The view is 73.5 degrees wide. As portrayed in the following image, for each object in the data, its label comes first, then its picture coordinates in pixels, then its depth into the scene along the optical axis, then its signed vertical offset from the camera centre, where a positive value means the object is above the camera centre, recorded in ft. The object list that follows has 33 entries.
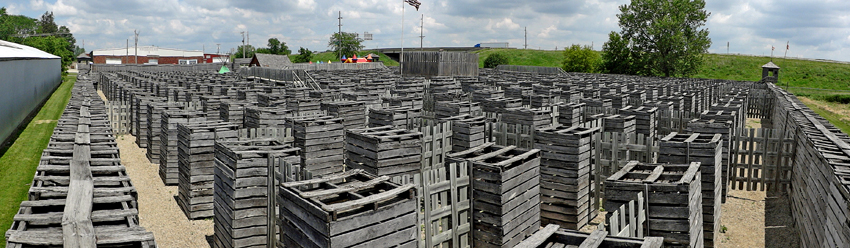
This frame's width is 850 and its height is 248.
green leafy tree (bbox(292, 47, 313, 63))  399.03 +21.98
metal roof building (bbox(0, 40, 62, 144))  72.08 -0.95
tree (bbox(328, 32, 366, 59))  453.99 +34.94
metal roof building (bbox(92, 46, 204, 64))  461.37 +23.30
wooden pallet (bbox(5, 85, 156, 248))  19.08 -4.92
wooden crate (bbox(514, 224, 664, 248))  17.89 -4.77
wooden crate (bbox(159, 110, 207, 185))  49.14 -5.55
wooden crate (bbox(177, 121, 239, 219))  40.50 -6.01
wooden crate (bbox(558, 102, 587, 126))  59.21 -2.41
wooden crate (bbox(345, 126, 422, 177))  35.83 -4.11
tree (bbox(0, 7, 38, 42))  401.29 +46.03
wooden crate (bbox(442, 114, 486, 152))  44.21 -3.49
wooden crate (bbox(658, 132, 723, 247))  33.65 -4.07
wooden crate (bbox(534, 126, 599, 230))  35.99 -5.40
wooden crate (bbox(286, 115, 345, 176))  42.11 -4.27
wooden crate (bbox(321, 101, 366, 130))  58.90 -2.56
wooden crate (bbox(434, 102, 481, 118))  57.11 -2.09
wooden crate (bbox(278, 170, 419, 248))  20.29 -4.75
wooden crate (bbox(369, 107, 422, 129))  50.29 -2.74
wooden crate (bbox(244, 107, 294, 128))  55.62 -3.03
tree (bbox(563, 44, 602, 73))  301.02 +16.82
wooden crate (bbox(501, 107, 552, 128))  52.47 -2.47
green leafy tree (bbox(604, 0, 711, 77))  246.06 +24.76
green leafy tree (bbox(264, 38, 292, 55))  453.99 +30.99
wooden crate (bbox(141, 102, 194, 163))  58.23 -4.65
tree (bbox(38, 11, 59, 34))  531.50 +54.09
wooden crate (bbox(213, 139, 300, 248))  30.86 -5.98
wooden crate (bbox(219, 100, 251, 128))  62.75 -3.10
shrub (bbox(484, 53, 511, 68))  348.38 +18.28
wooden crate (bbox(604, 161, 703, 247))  23.90 -4.67
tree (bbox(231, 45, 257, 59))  506.07 +30.71
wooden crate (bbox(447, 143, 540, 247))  28.19 -5.41
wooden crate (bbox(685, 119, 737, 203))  43.68 -2.86
